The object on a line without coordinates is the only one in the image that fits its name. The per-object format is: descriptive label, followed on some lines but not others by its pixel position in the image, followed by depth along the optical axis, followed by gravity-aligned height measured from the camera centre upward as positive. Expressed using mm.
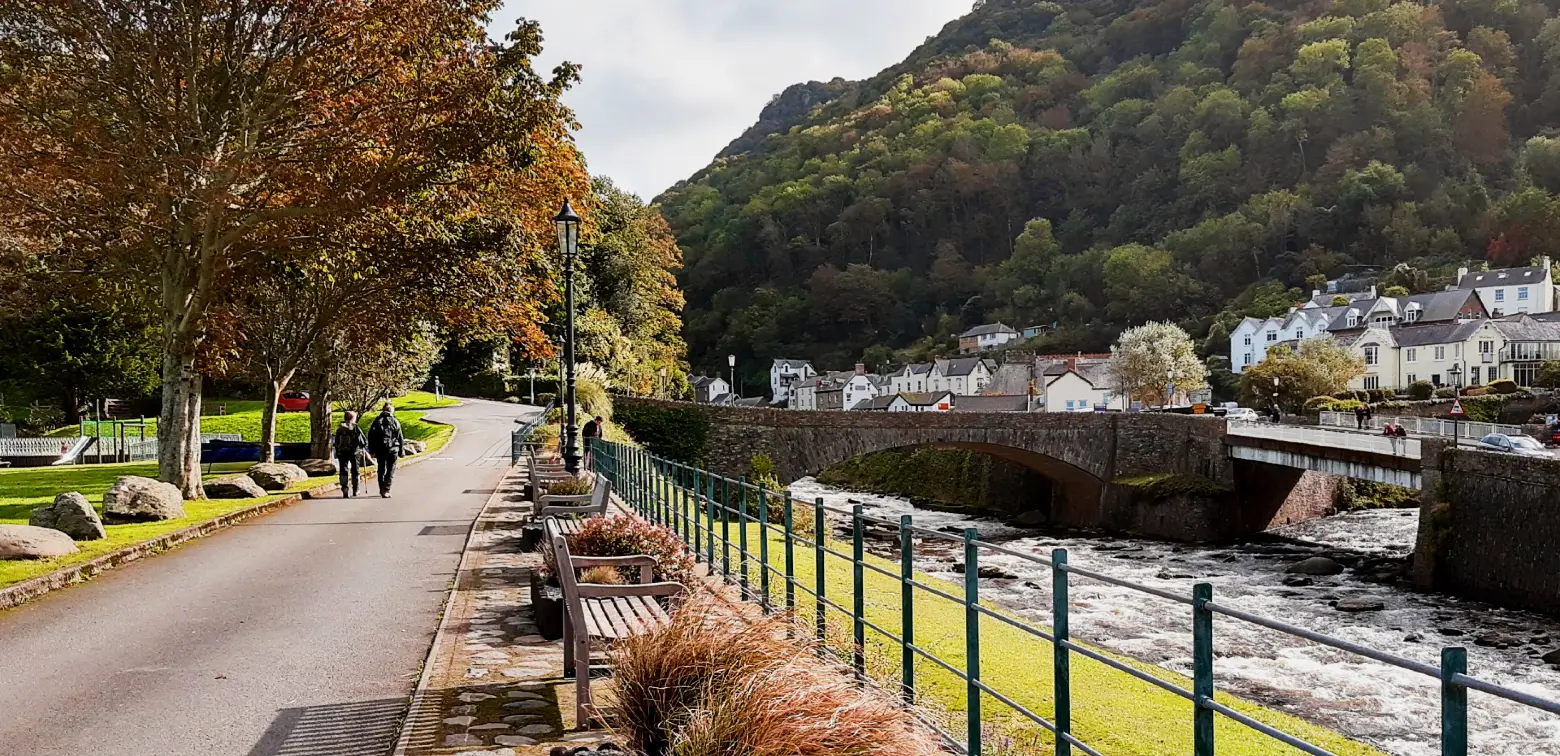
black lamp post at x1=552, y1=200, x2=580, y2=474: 17031 +1850
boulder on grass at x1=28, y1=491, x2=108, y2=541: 13867 -1387
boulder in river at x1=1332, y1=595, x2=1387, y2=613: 22172 -4214
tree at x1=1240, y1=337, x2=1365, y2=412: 57750 +801
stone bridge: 36906 -2132
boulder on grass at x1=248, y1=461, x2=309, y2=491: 22344 -1456
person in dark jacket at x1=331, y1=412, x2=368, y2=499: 21688 -973
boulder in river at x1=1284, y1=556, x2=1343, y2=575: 26781 -4189
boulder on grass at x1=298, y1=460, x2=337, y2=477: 27312 -1585
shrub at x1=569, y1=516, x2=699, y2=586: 8609 -1150
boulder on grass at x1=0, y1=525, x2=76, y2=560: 12062 -1481
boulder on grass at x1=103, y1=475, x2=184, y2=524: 15961 -1389
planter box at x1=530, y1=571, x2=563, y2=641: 8453 -1605
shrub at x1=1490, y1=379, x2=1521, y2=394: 56531 +22
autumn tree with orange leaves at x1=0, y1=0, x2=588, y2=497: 16797 +4218
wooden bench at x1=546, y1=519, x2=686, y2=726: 5930 -1284
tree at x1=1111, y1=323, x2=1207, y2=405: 71938 +1750
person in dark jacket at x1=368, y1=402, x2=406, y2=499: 20797 -790
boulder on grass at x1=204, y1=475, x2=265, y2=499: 20469 -1540
